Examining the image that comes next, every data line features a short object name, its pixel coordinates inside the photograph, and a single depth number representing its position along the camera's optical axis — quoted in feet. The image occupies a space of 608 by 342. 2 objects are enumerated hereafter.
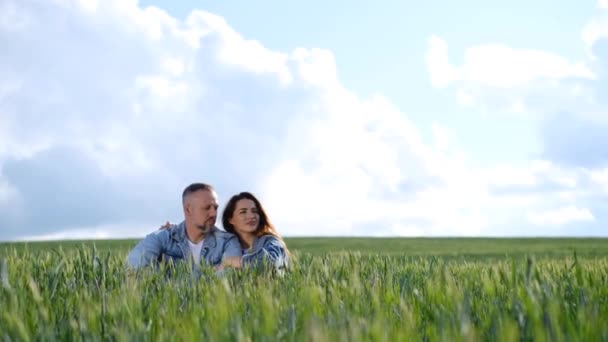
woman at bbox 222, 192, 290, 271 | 26.13
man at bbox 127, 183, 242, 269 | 28.37
